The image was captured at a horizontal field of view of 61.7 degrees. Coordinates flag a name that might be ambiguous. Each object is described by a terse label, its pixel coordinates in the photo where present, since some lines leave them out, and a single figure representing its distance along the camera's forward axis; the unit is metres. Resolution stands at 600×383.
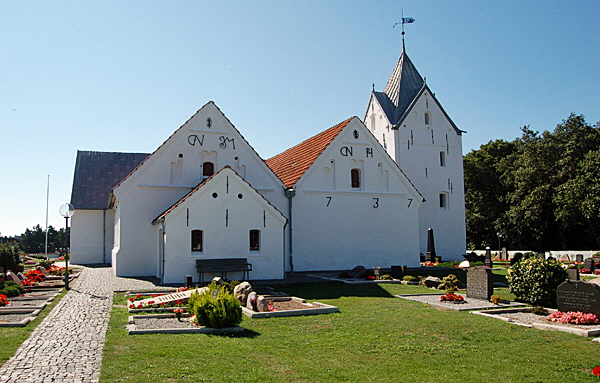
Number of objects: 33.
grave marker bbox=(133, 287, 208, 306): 13.68
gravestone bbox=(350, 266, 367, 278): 23.29
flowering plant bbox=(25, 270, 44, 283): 21.32
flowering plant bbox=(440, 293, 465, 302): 15.66
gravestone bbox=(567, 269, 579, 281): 16.64
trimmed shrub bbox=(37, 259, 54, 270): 28.21
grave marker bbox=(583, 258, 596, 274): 30.05
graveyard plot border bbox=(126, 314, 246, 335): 10.12
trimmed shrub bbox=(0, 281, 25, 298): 15.85
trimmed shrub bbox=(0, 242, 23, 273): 21.52
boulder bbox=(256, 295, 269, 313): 12.58
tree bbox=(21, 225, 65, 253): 74.36
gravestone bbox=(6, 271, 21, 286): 18.50
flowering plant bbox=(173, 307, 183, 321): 11.66
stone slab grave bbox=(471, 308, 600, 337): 10.59
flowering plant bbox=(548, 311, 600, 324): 11.73
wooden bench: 20.55
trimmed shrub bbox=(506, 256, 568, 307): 14.56
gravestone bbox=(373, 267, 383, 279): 22.86
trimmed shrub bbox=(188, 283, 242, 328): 10.33
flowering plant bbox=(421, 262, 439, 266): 31.67
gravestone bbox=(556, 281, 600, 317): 12.15
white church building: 21.88
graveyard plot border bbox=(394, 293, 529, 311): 14.43
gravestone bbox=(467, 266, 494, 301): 15.73
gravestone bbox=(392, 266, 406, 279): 22.73
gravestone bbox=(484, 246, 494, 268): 30.56
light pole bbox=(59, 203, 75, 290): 19.53
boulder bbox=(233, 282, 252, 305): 13.90
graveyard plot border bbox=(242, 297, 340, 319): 12.23
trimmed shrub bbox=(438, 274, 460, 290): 19.01
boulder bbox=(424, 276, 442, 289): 19.82
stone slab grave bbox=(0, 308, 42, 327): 10.84
